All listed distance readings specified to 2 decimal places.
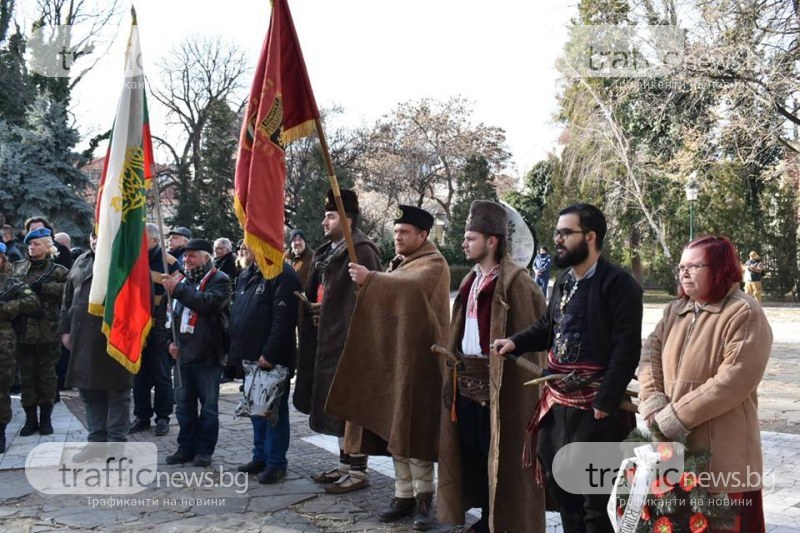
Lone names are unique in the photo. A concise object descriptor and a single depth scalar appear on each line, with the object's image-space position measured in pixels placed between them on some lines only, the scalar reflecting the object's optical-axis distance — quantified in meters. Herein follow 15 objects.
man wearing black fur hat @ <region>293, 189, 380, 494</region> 5.91
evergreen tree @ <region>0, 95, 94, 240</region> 21.38
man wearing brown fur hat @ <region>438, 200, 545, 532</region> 4.46
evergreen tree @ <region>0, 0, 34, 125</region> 23.89
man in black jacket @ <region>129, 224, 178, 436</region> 8.16
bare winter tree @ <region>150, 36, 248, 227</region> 34.69
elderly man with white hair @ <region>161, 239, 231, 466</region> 6.43
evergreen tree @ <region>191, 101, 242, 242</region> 33.03
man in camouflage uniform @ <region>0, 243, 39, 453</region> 7.00
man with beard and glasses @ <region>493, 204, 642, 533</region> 3.72
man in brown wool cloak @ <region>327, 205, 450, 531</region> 5.21
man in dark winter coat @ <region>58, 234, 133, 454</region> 6.66
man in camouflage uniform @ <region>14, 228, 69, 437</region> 7.68
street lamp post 23.25
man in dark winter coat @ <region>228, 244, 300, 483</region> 6.07
